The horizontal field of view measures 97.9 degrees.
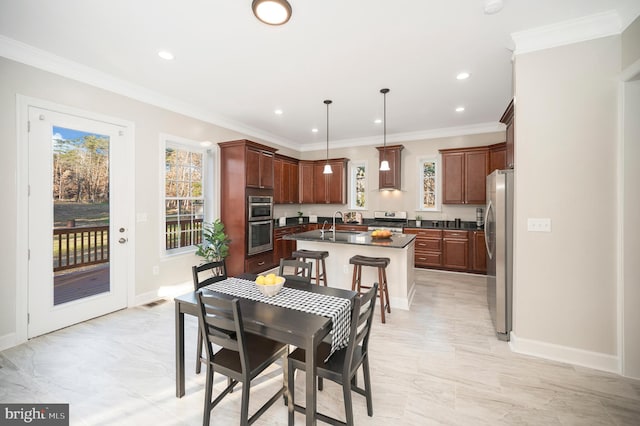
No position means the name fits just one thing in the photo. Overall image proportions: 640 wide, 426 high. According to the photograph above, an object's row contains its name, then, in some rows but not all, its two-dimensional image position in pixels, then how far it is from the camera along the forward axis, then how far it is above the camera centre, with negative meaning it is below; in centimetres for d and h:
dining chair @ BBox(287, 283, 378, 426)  159 -93
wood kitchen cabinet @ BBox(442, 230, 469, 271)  542 -76
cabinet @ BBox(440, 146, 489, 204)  546 +74
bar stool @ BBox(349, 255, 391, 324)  333 -77
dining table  147 -65
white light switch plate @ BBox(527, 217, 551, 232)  257 -13
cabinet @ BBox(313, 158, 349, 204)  689 +71
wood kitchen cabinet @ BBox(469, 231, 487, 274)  527 -81
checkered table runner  171 -62
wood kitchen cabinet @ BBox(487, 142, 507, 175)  510 +102
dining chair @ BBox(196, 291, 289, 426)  159 -91
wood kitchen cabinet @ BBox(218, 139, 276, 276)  487 +38
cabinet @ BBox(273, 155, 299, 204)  631 +75
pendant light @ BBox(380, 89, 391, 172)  392 +169
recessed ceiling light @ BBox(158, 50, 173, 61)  290 +167
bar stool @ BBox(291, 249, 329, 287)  385 -62
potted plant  452 -57
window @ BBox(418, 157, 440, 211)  617 +61
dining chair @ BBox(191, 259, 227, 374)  227 -60
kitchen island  373 -64
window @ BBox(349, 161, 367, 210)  695 +63
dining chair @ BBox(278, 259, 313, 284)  241 -50
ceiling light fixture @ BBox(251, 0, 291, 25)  211 +157
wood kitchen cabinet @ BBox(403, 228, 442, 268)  564 -74
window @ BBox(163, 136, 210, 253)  428 +31
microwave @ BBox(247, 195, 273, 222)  499 +7
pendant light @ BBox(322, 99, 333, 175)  432 +171
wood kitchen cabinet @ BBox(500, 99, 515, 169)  288 +82
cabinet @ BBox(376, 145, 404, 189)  620 +95
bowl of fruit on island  394 -32
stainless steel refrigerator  286 -41
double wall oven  497 -23
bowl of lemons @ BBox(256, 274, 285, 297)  199 -53
